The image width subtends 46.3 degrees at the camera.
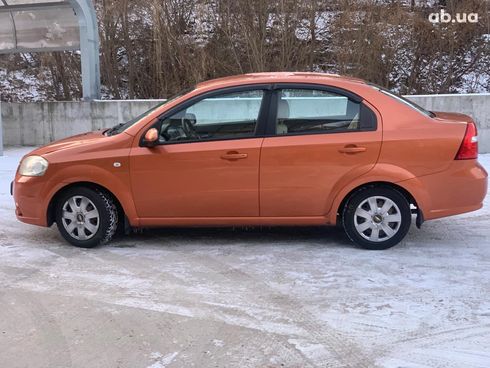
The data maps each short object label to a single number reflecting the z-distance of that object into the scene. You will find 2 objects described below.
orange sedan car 5.31
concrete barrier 11.21
